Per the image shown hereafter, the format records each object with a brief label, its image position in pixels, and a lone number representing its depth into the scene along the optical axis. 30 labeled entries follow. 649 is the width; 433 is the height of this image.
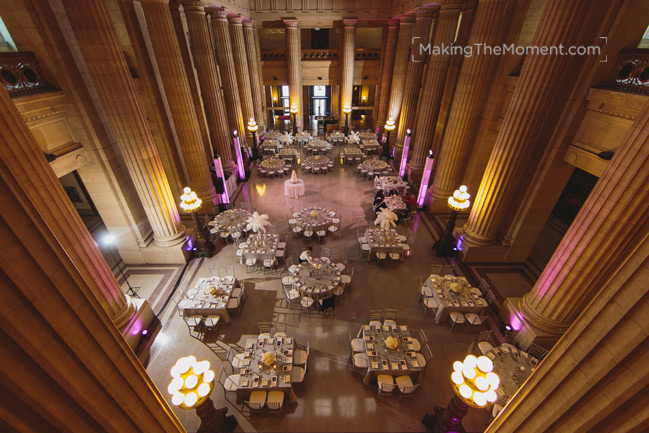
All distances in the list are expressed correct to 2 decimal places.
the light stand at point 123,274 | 8.15
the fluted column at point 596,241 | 4.96
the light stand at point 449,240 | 9.55
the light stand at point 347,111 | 22.58
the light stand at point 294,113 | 22.42
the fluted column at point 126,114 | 6.91
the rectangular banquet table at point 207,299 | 8.12
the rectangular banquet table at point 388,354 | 6.67
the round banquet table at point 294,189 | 14.56
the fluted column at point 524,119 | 6.69
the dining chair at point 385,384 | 6.44
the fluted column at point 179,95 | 9.55
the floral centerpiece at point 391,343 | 6.85
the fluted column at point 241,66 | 17.11
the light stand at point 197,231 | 9.27
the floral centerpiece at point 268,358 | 6.56
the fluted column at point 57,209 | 4.53
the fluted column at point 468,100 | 9.59
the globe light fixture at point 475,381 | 4.30
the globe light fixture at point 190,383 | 4.55
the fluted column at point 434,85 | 11.91
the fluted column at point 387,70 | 19.80
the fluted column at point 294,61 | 20.28
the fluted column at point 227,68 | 14.72
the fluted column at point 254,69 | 19.58
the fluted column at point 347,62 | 20.27
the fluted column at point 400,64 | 18.06
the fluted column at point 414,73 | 15.41
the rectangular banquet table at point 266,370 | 6.41
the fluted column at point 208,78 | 12.06
